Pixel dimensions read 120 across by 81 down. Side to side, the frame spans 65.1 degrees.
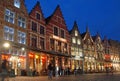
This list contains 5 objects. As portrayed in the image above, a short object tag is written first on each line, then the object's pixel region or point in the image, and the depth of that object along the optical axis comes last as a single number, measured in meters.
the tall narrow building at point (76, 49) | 24.31
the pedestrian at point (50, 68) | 11.78
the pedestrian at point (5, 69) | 7.10
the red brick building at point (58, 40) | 20.47
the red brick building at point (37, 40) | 17.97
